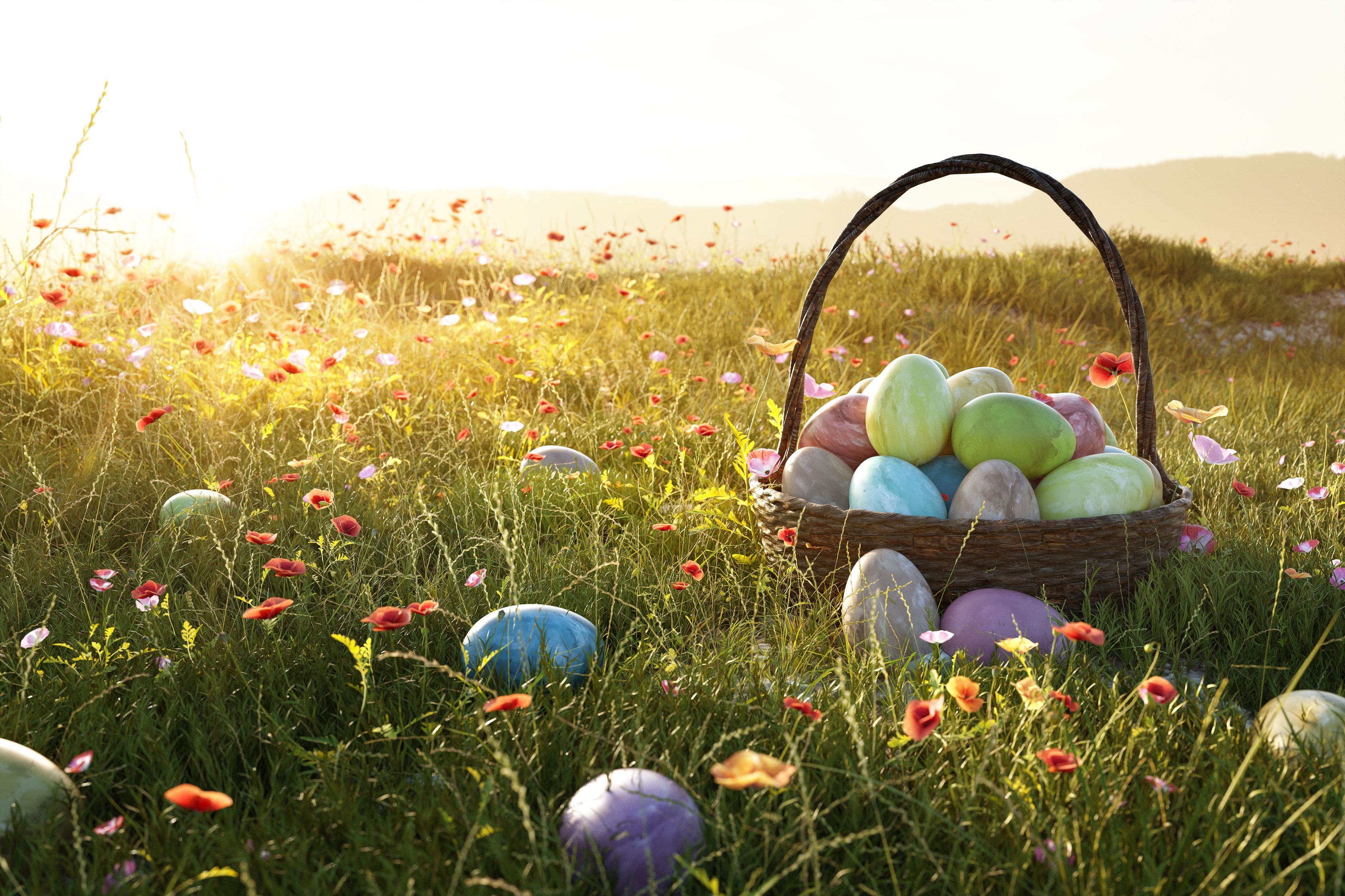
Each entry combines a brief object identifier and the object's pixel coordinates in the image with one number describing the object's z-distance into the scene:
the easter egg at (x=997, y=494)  1.23
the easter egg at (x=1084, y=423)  1.32
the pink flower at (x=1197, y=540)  1.30
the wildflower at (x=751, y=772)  0.83
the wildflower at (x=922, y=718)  0.97
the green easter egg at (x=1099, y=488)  1.25
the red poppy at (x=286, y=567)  1.09
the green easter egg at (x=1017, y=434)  1.27
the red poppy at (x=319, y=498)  1.24
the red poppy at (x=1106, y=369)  1.30
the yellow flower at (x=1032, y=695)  1.02
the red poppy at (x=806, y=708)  1.01
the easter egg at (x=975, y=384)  1.36
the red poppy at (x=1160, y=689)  0.99
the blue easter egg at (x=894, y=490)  1.24
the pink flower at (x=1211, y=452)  1.29
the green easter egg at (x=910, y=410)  1.30
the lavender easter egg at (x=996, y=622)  1.17
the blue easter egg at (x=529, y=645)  1.11
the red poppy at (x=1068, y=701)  1.02
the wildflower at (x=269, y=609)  1.05
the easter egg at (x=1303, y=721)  1.04
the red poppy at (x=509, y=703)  0.99
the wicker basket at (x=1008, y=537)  1.20
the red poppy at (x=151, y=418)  1.33
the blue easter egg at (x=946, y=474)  1.31
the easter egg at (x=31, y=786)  1.00
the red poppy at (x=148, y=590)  1.15
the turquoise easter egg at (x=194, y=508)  1.30
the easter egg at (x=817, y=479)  1.29
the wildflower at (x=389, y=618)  1.05
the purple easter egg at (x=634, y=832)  0.97
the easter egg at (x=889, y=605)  1.17
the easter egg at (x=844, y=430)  1.34
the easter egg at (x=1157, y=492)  1.27
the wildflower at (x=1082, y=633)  1.00
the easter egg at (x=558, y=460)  1.44
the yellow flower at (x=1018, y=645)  1.05
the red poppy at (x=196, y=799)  0.92
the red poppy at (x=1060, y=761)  0.97
